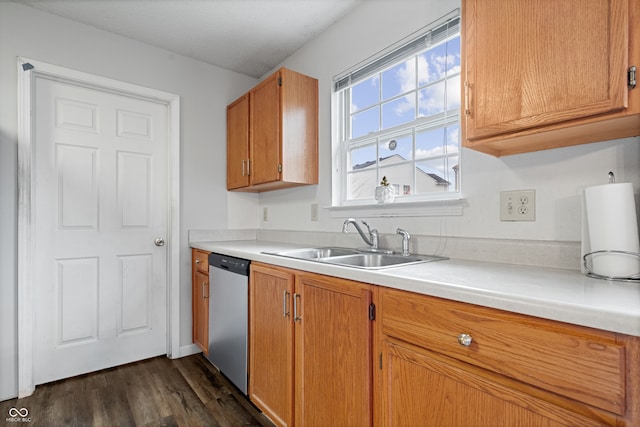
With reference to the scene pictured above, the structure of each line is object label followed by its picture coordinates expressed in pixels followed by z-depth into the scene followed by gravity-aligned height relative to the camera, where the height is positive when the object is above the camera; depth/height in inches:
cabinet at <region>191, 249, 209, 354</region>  95.3 -26.2
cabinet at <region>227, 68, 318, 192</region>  89.4 +23.9
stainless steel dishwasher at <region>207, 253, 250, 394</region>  74.7 -25.8
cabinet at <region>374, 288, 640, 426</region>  26.3 -15.4
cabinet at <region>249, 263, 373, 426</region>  46.9 -23.2
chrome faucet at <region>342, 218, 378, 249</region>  74.4 -4.9
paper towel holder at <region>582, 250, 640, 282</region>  37.9 -7.5
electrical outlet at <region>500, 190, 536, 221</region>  51.8 +1.4
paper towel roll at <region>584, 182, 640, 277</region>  38.4 -1.8
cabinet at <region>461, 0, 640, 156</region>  35.1 +17.5
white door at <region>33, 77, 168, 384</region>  86.7 -4.5
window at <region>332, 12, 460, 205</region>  66.8 +22.5
